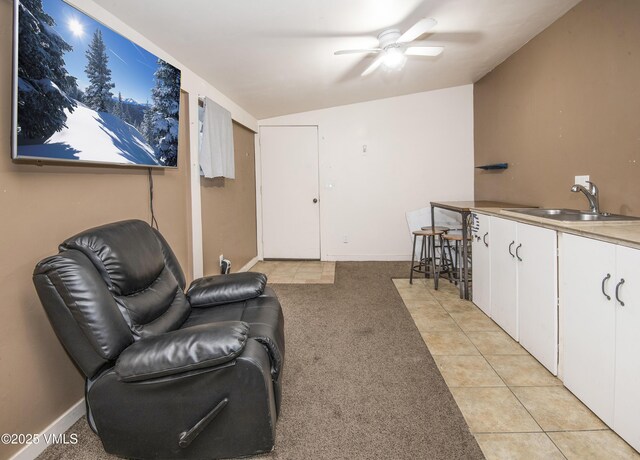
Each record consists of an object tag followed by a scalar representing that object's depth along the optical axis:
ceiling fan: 2.82
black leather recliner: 1.34
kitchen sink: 2.29
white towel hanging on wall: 3.34
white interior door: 5.62
